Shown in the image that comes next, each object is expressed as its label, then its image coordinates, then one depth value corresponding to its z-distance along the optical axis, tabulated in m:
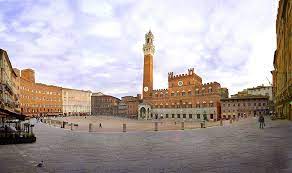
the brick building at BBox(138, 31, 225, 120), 55.18
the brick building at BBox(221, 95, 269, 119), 58.03
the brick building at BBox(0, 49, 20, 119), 33.75
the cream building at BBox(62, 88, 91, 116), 91.18
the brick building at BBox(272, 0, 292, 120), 22.84
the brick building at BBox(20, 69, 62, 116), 70.02
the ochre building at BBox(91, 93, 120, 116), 96.05
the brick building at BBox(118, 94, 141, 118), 74.73
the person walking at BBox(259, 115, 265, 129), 20.07
